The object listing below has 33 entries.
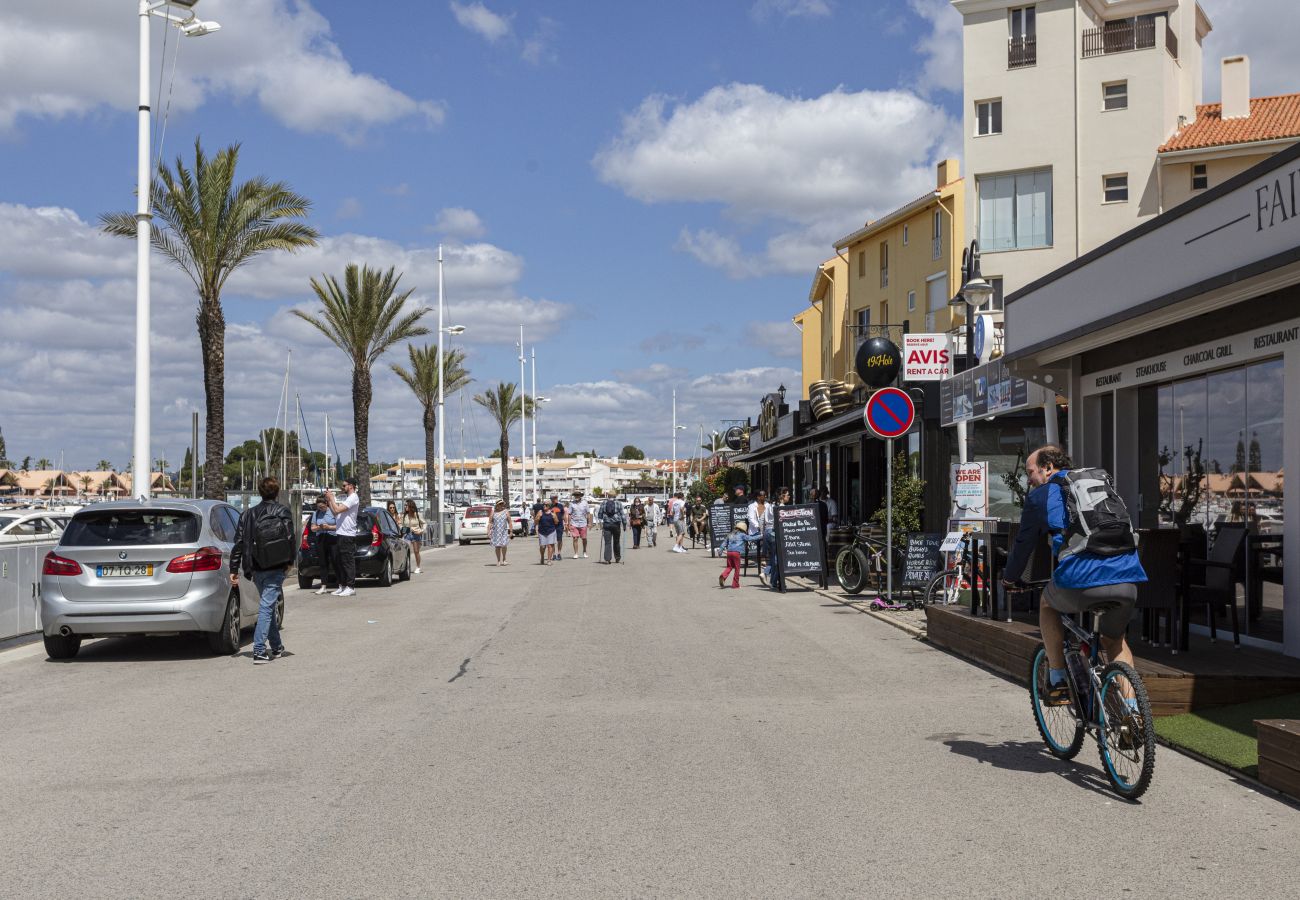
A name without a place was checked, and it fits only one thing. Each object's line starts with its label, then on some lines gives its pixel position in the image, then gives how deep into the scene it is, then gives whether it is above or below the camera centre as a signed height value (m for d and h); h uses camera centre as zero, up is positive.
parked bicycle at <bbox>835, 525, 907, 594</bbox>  19.39 -1.39
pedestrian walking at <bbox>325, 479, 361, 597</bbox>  20.70 -1.07
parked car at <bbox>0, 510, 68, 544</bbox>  21.94 -0.96
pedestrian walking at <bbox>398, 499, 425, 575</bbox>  26.91 -1.18
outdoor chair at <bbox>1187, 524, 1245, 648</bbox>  10.14 -0.84
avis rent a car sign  17.58 +1.66
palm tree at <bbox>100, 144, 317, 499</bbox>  26.50 +5.23
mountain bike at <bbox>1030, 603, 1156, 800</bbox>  6.09 -1.26
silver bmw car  11.95 -1.00
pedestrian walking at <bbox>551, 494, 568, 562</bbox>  31.38 -1.12
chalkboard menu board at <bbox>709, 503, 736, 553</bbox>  32.97 -1.29
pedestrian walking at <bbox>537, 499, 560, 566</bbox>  30.05 -1.34
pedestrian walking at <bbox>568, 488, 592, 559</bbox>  33.53 -1.22
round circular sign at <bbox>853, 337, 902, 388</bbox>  28.02 +2.52
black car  22.56 -1.43
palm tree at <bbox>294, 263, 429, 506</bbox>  41.91 +5.30
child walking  22.03 -1.28
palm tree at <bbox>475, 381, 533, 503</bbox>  78.12 +4.30
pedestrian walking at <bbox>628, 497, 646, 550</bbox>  40.70 -1.44
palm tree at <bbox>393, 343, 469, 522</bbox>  61.03 +4.66
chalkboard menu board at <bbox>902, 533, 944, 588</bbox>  17.33 -1.20
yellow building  43.31 +7.99
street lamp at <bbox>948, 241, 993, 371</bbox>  17.23 +2.56
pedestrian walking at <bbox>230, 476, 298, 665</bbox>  11.92 -0.79
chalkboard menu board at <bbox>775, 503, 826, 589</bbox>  21.34 -1.18
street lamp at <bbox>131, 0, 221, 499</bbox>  18.50 +3.25
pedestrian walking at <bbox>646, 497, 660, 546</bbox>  45.47 -2.07
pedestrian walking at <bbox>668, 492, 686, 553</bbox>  38.88 -1.49
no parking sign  16.89 +0.84
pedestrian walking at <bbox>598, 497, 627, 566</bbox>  30.02 -1.31
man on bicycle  6.51 -0.54
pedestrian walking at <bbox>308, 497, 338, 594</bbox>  21.34 -1.21
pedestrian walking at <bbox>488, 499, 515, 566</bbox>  29.86 -1.28
